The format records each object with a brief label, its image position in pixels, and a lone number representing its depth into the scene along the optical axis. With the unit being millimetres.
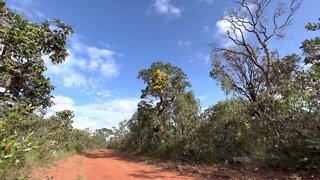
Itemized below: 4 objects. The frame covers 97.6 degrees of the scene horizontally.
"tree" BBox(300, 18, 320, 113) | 4349
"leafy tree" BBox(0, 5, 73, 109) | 4354
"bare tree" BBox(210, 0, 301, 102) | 9322
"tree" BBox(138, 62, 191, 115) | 11265
